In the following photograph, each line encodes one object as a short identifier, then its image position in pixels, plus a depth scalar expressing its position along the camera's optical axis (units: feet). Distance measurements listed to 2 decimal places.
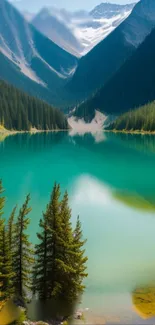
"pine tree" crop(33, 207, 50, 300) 68.77
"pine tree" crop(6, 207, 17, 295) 64.49
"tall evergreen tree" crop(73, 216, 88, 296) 69.93
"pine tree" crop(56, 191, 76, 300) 68.44
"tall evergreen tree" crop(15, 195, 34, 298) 67.21
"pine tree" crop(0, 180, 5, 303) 60.34
